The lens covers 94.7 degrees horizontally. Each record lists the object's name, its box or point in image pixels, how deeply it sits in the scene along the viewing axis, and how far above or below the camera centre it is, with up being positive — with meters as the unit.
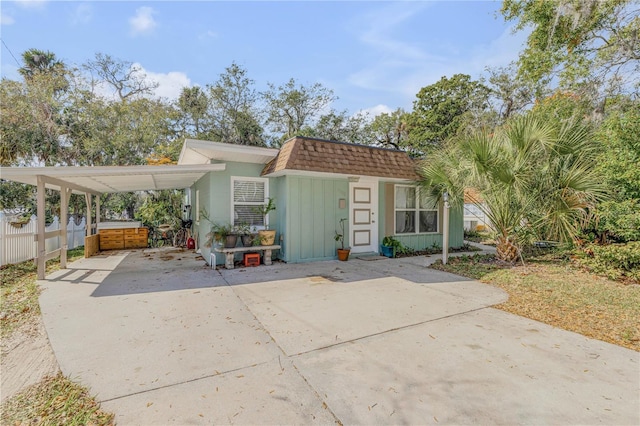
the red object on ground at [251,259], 7.14 -1.23
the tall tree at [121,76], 15.26 +7.25
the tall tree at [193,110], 17.15 +5.75
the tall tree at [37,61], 14.62 +7.69
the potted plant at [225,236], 6.82 -0.65
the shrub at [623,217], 5.30 -0.19
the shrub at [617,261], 5.46 -1.05
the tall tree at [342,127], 19.39 +5.38
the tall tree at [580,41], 7.23 +4.58
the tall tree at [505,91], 15.58 +6.53
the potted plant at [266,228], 7.20 -0.52
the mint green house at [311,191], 7.09 +0.46
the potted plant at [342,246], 7.83 -1.06
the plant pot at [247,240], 7.09 -0.76
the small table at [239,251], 6.77 -1.00
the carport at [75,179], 5.39 +0.69
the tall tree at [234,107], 17.30 +6.05
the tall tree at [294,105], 18.78 +6.71
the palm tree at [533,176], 6.21 +0.67
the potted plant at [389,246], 8.45 -1.11
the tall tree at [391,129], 20.73 +5.66
